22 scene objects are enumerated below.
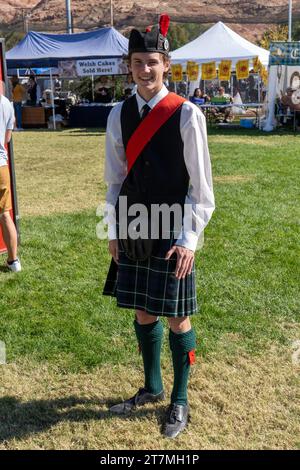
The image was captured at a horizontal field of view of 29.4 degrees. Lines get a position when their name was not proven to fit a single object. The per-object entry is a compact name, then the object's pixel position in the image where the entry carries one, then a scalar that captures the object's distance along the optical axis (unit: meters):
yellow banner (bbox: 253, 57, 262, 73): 16.84
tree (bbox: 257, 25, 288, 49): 54.05
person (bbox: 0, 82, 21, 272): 4.54
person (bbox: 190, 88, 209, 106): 18.55
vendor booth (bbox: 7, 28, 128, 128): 17.08
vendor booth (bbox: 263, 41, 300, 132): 14.89
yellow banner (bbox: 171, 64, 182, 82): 18.02
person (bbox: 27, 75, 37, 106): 19.04
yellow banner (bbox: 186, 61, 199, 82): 17.45
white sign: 16.89
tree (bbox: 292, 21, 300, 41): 57.11
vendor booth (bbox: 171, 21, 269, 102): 16.81
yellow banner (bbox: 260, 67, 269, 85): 18.50
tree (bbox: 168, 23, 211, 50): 68.89
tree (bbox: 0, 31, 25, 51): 76.81
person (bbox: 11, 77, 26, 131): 18.92
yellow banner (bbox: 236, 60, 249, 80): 16.78
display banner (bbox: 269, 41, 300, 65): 14.86
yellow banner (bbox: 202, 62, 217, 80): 17.17
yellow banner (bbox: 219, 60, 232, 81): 16.78
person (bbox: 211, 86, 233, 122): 18.72
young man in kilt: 2.28
